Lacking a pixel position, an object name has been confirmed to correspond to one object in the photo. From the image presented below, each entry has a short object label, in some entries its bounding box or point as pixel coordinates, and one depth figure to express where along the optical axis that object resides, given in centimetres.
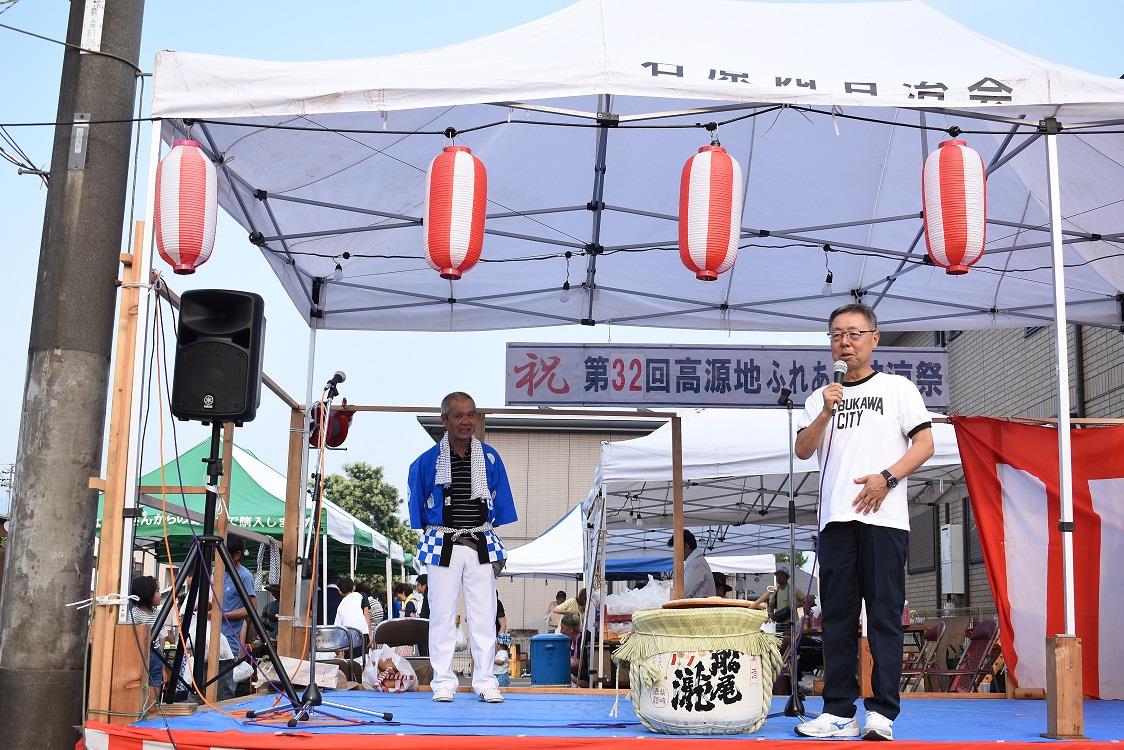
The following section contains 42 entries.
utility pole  538
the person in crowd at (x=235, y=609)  867
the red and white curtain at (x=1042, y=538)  665
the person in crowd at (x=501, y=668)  1189
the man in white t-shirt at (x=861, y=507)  444
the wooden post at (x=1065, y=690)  456
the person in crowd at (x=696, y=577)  952
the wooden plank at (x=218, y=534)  577
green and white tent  1346
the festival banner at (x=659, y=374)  993
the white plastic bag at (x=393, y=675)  726
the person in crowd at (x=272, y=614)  995
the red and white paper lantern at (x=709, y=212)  603
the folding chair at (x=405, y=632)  988
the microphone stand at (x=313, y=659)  495
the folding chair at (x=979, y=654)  929
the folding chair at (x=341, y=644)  853
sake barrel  462
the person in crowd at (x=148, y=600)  680
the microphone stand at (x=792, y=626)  524
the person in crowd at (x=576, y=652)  1076
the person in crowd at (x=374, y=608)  1855
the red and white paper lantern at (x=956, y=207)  582
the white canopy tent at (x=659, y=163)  525
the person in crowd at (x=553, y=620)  1898
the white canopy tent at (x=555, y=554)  1880
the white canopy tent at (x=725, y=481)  1045
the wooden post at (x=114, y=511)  475
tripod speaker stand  501
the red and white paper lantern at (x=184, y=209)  544
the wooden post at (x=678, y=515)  778
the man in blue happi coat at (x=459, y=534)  623
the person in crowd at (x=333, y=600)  1541
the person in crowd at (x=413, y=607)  1691
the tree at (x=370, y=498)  4869
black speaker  530
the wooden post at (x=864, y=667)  679
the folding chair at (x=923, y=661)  969
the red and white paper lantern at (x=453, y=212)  584
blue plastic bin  1124
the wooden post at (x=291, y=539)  775
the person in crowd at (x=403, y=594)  1755
